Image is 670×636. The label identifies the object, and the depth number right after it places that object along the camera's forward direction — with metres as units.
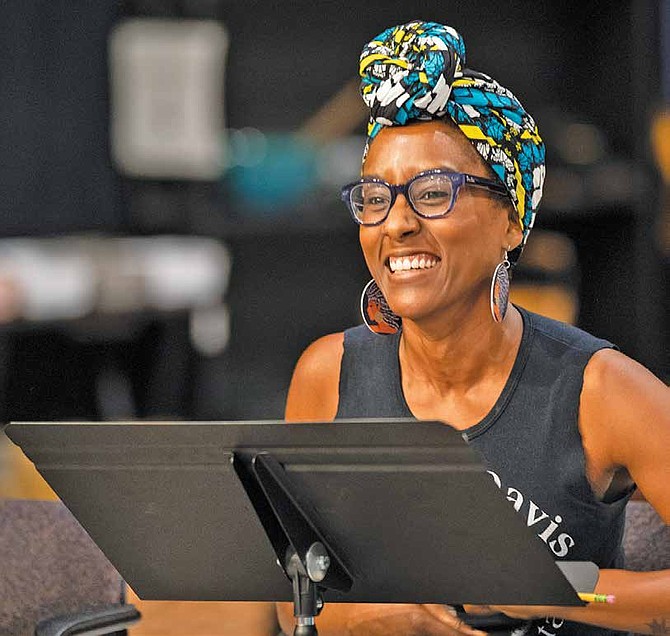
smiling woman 3.81
